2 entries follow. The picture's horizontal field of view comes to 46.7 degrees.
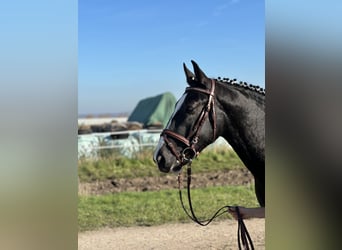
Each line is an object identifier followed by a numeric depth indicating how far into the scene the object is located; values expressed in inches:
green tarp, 457.7
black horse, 93.3
